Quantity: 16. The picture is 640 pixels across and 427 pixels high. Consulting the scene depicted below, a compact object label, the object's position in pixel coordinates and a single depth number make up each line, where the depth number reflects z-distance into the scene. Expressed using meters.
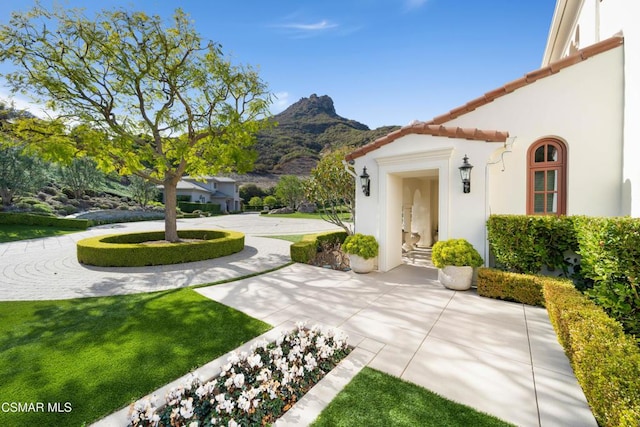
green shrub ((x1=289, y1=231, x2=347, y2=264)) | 9.33
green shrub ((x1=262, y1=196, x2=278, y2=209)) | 49.62
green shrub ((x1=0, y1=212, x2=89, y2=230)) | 18.67
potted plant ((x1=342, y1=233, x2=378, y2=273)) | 7.70
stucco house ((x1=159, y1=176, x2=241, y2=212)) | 46.06
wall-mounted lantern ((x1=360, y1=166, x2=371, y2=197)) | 8.15
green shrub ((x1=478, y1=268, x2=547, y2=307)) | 5.31
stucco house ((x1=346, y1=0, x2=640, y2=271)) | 5.74
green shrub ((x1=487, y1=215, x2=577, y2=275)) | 5.48
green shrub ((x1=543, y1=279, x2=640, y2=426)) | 2.05
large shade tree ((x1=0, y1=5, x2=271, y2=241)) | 8.41
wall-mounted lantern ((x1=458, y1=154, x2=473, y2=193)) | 6.32
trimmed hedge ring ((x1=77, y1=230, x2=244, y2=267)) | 8.89
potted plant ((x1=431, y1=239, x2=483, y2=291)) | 6.14
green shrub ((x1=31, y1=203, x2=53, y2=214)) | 23.20
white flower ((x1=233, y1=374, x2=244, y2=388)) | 2.84
